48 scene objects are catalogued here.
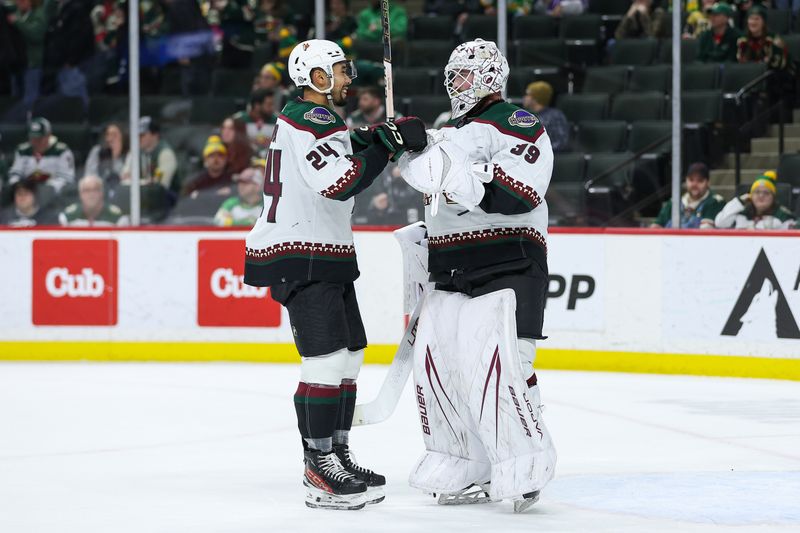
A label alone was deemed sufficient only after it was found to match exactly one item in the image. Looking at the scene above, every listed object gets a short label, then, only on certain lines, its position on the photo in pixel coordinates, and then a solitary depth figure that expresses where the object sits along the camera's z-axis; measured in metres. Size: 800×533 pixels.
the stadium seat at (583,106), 19.50
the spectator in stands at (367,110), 19.34
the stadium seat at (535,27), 20.34
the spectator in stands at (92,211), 19.08
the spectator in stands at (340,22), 21.77
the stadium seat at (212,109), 20.11
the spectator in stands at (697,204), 17.28
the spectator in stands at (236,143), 19.23
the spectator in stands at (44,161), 19.59
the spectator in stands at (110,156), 19.31
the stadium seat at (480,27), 19.80
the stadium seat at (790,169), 16.86
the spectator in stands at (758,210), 16.70
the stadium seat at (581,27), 20.87
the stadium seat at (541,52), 20.25
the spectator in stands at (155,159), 19.16
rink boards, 16.69
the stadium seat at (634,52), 19.80
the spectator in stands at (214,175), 19.20
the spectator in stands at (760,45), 18.89
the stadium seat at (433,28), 21.72
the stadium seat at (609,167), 18.14
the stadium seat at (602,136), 18.86
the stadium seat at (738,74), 18.94
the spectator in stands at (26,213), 19.27
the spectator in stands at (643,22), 19.41
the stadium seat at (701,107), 18.06
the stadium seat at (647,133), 18.25
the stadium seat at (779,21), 19.11
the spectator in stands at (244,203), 18.94
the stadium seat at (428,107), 20.17
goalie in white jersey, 8.94
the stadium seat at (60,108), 20.62
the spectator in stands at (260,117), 19.37
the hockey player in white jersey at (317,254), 9.18
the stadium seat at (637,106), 19.06
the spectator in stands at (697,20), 18.66
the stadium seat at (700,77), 18.23
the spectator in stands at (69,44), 21.42
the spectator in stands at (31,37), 21.47
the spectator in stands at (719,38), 19.14
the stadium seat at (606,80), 19.97
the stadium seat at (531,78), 19.91
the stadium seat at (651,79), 19.12
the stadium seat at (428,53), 21.20
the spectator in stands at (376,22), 21.86
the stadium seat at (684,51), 18.29
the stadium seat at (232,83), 20.87
